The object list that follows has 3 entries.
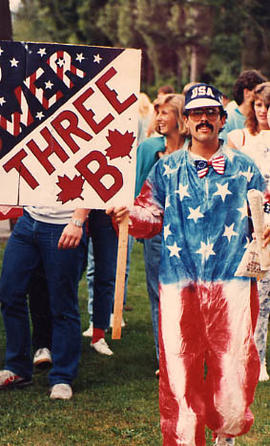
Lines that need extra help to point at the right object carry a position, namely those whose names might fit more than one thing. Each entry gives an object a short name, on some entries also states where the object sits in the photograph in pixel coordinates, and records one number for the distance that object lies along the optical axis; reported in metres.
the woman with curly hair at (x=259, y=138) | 5.83
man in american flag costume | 4.12
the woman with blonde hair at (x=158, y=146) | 5.83
